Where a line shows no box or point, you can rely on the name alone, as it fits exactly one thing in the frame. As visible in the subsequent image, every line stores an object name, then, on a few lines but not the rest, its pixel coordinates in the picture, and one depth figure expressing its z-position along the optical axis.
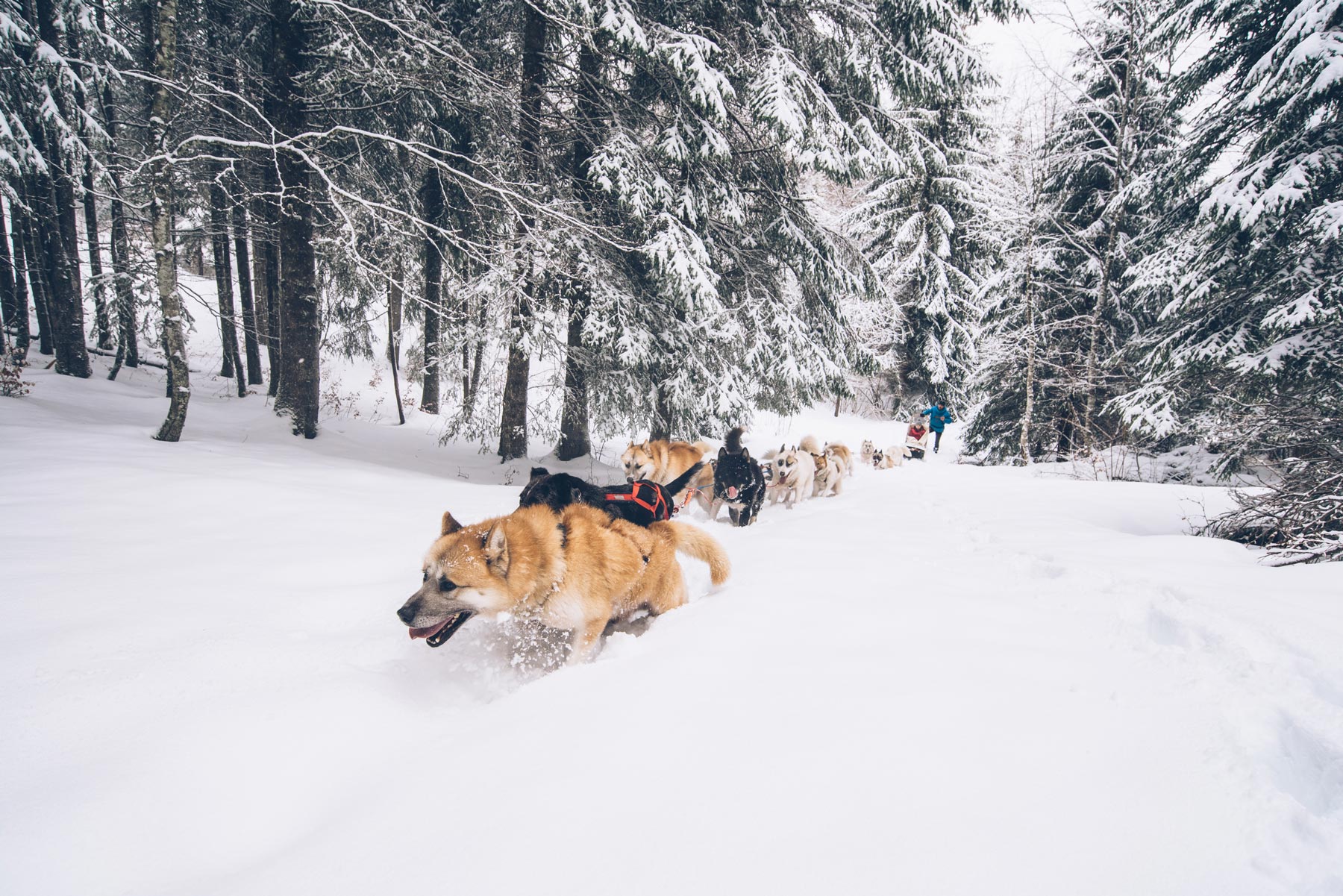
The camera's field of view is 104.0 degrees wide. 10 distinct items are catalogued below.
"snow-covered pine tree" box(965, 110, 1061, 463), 15.38
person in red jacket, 18.45
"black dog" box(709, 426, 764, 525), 6.94
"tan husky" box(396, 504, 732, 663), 2.80
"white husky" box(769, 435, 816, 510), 8.58
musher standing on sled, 20.95
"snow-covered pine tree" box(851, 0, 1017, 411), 21.03
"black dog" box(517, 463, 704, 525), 4.01
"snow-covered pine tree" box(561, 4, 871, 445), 7.69
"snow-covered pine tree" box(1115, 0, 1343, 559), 7.11
